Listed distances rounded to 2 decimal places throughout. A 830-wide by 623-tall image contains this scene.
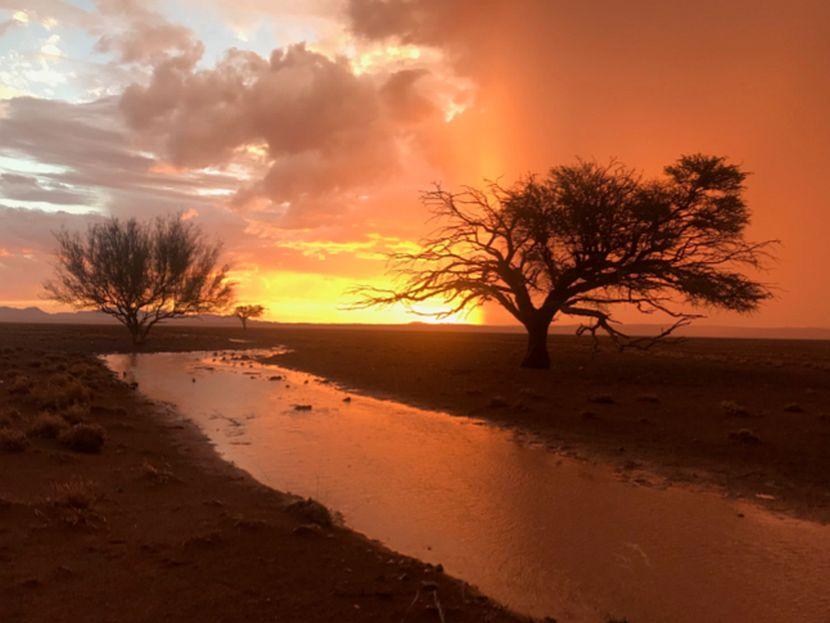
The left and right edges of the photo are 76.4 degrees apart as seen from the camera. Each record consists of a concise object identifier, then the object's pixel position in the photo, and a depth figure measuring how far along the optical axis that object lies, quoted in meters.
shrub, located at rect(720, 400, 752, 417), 15.72
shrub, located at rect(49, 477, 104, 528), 7.10
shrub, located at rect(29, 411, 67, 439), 12.00
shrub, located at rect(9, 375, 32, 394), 18.00
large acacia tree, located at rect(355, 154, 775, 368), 24.17
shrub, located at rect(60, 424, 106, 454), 11.22
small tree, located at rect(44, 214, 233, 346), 54.34
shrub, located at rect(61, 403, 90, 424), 13.59
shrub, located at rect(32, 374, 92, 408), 15.61
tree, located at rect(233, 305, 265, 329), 117.69
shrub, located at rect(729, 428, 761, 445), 13.01
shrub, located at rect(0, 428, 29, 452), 10.50
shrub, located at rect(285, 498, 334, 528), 7.66
